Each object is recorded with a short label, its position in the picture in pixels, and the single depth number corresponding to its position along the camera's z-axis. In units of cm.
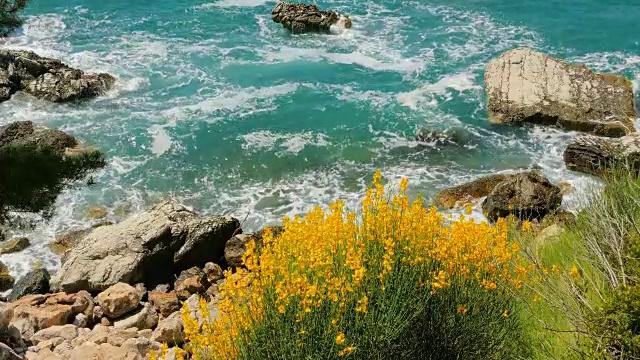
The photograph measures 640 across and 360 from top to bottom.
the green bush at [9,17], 2431
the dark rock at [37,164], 1717
